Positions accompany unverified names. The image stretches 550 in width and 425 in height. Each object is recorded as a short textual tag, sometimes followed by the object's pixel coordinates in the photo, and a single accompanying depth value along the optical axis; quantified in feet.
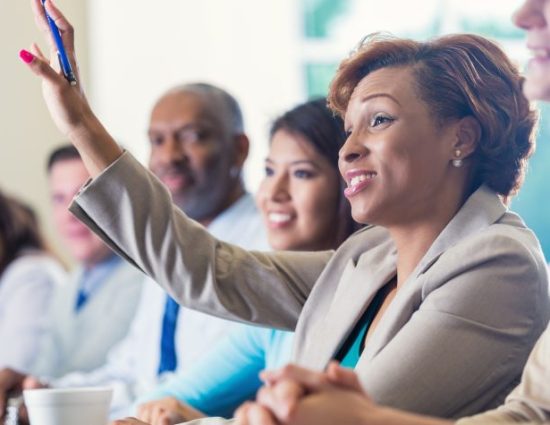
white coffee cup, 5.84
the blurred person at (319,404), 4.65
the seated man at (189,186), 9.61
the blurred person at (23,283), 11.62
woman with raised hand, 5.57
